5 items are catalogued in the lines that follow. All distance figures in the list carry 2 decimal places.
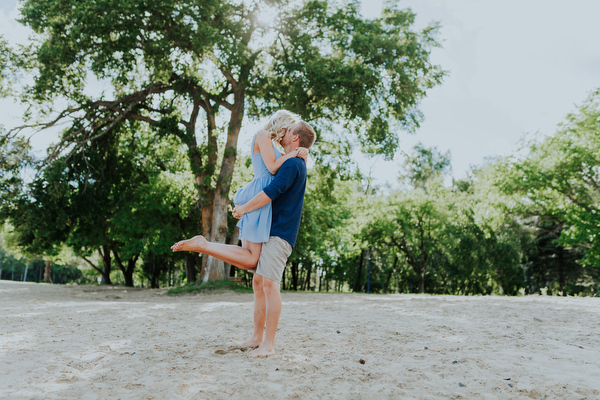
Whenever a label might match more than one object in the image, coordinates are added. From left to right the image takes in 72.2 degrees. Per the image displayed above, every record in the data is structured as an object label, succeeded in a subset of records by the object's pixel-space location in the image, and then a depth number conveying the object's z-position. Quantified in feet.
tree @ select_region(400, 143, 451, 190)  132.16
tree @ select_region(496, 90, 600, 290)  62.75
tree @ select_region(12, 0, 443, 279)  41.81
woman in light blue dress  11.98
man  11.68
